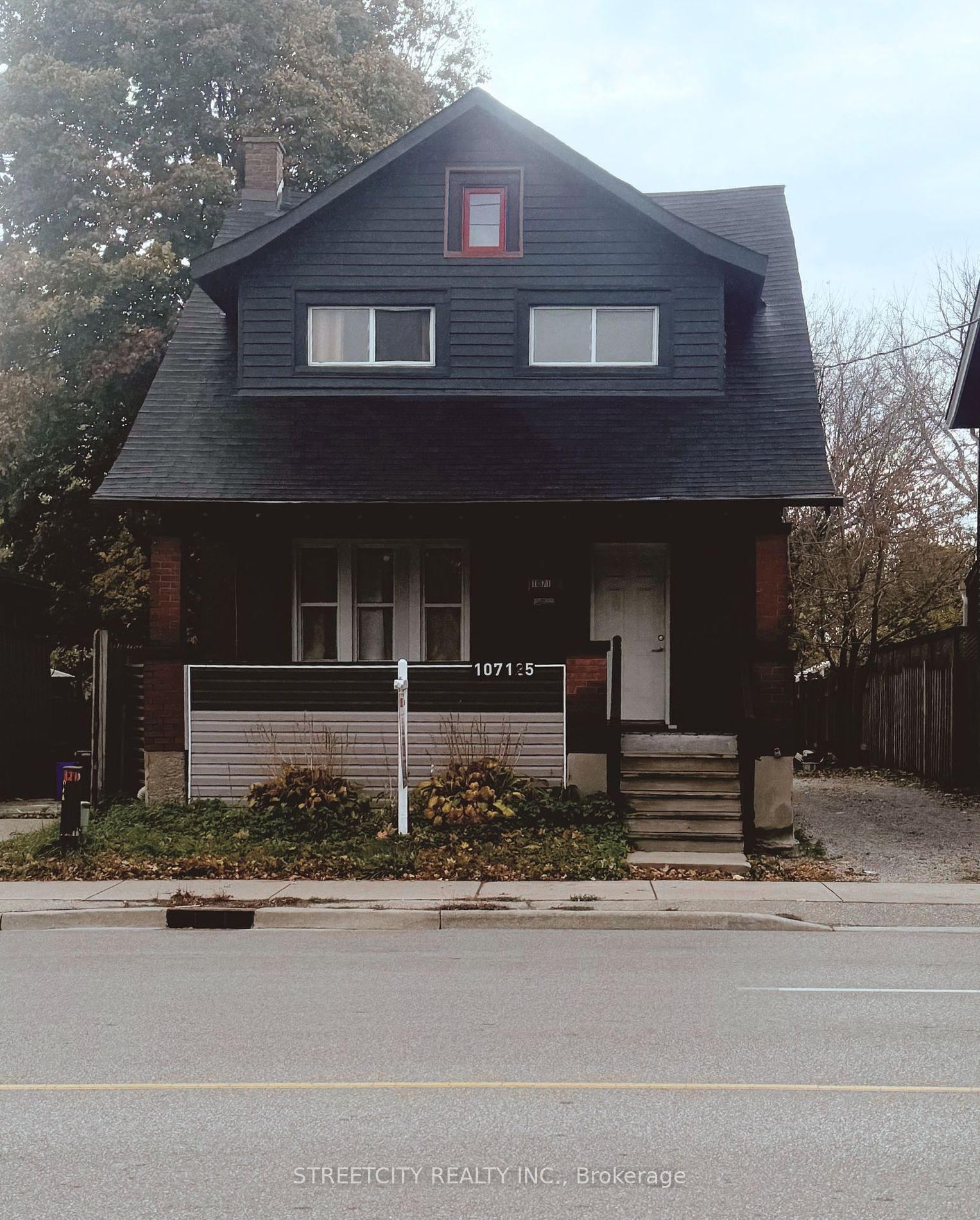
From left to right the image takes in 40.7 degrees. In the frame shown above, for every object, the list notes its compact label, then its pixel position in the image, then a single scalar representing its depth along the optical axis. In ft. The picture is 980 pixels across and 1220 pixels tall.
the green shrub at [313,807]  46.19
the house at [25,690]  62.18
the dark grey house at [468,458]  50.75
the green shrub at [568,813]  46.09
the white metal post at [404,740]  44.29
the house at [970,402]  68.85
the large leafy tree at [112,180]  83.92
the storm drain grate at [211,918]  35.53
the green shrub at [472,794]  45.37
